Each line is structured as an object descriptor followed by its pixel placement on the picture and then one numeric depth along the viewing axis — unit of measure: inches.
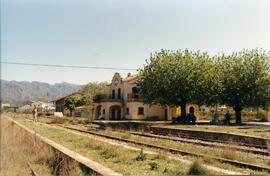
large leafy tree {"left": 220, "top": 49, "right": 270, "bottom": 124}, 938.4
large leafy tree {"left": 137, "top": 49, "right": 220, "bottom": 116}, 987.3
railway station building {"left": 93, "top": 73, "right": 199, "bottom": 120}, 1392.7
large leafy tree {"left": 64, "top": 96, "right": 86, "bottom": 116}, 1761.4
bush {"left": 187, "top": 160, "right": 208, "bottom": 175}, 253.6
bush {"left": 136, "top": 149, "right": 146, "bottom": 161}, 332.2
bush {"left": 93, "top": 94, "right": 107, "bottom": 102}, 1533.0
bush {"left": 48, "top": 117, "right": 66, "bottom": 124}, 1194.0
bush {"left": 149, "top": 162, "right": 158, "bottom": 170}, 284.9
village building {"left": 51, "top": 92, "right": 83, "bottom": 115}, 2037.7
